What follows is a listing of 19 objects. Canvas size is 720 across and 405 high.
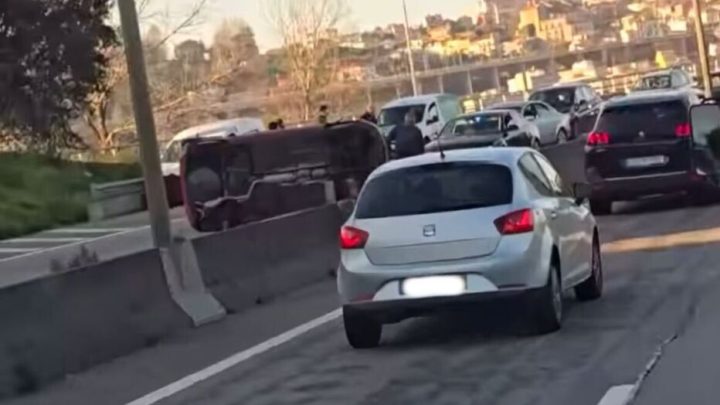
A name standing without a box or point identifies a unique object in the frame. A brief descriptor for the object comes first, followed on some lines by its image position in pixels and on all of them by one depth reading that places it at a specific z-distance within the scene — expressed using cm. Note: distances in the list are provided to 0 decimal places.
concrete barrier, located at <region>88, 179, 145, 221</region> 3906
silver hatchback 1167
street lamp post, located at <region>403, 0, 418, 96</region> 6631
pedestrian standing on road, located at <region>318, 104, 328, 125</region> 2974
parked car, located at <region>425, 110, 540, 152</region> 3453
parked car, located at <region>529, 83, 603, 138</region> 5022
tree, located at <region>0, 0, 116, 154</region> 3050
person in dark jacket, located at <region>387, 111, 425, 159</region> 2762
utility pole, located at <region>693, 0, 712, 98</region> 4484
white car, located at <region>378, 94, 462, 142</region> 4359
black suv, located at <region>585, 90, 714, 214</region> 2292
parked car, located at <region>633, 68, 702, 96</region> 5128
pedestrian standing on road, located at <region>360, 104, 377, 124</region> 3228
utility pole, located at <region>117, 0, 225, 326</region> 1469
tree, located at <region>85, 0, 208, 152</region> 4875
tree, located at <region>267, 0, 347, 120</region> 6606
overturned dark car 2442
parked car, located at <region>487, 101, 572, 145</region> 4334
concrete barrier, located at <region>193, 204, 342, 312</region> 1570
